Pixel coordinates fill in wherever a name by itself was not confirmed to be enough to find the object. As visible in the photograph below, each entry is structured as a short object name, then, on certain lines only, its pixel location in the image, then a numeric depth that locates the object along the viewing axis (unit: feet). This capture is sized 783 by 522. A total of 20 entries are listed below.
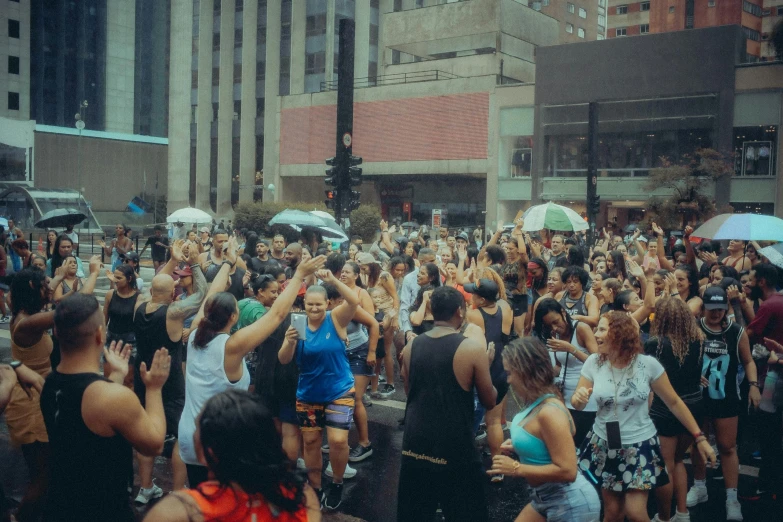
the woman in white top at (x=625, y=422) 15.15
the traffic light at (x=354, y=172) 53.47
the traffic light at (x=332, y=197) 55.88
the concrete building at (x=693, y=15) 253.03
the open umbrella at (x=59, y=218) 51.55
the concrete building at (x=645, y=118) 127.44
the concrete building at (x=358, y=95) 155.84
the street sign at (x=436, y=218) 137.34
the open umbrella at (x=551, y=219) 37.93
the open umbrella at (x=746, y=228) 26.99
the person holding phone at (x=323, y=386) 19.06
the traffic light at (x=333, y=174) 53.31
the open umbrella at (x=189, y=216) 59.93
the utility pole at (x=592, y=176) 93.20
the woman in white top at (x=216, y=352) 15.39
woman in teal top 12.44
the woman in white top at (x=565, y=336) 19.40
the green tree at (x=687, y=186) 117.60
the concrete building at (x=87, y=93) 157.89
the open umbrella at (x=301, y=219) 41.96
